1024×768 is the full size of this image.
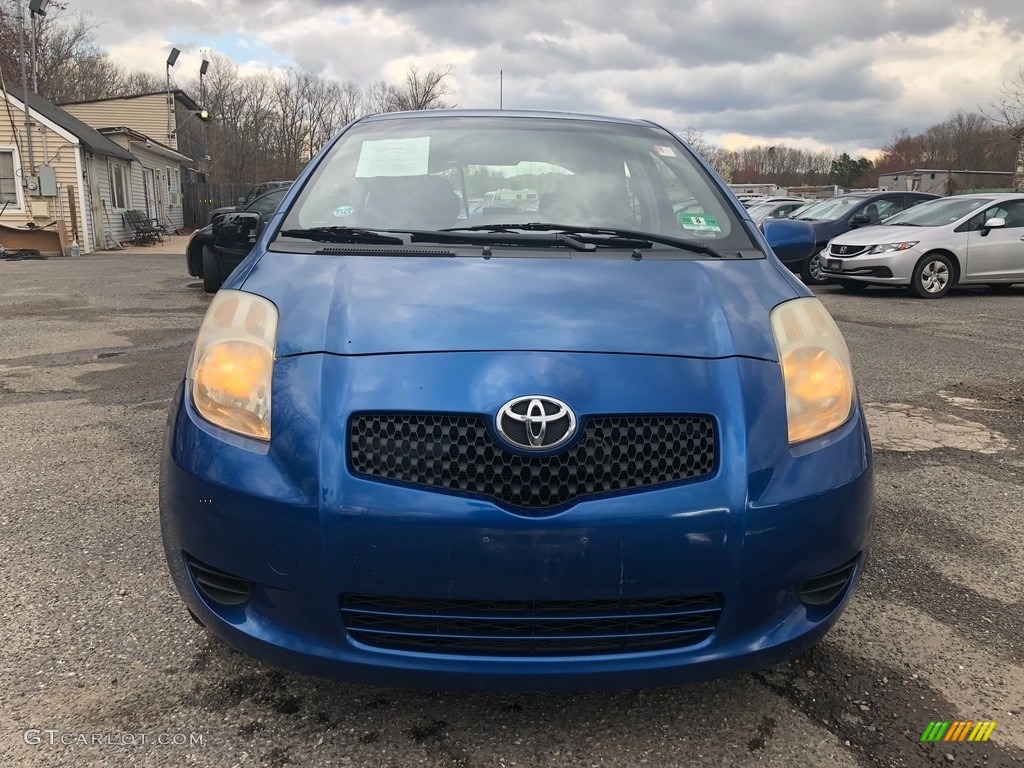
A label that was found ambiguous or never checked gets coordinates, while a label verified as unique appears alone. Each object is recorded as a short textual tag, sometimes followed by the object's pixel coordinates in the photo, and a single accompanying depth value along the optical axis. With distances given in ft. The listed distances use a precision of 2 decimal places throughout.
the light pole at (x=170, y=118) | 99.91
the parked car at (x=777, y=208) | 56.46
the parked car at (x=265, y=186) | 69.62
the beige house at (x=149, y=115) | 95.86
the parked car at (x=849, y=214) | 42.80
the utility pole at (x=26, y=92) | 59.21
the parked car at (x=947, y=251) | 35.99
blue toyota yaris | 5.39
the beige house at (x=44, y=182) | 61.52
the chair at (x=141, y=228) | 74.33
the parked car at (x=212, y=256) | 27.84
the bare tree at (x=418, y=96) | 160.35
